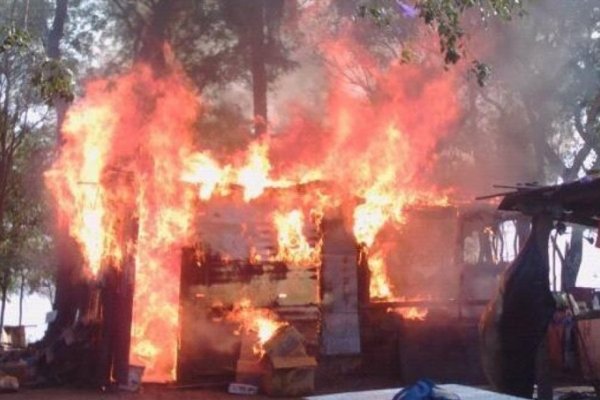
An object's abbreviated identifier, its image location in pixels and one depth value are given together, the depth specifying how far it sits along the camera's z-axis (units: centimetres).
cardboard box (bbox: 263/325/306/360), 1454
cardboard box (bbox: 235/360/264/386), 1479
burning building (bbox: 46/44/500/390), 1521
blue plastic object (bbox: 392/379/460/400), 499
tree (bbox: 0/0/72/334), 2297
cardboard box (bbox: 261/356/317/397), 1437
